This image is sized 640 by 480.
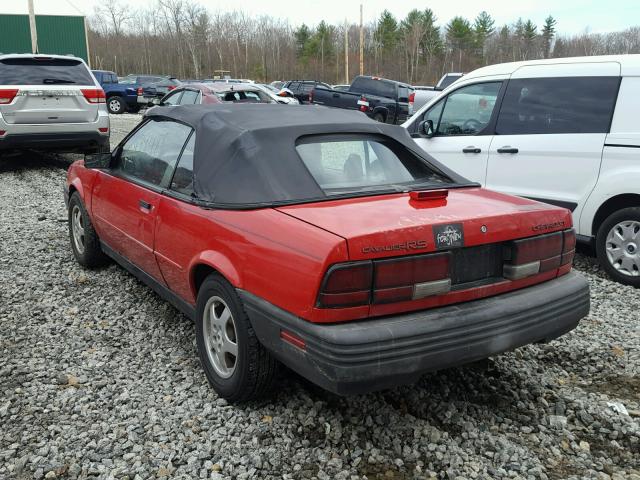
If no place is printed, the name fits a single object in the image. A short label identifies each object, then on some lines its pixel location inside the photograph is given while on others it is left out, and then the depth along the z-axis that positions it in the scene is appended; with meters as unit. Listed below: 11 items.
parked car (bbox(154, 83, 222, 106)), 13.54
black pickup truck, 21.61
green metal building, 34.62
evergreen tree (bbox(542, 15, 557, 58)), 96.84
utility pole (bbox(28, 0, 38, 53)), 25.62
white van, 5.22
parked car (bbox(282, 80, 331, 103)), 25.91
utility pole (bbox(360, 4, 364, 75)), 48.24
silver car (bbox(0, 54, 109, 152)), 9.41
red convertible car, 2.55
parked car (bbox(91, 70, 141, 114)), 27.61
